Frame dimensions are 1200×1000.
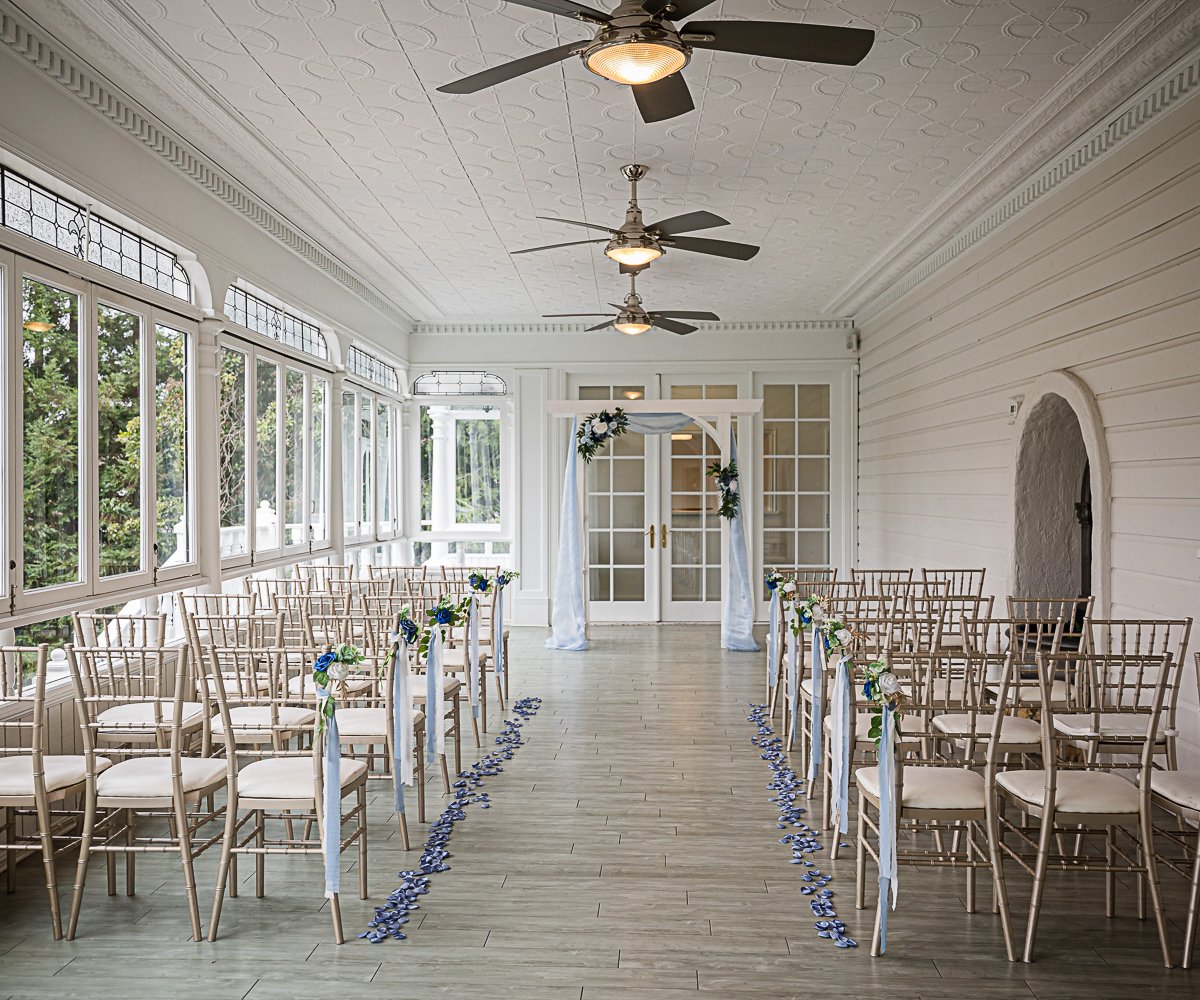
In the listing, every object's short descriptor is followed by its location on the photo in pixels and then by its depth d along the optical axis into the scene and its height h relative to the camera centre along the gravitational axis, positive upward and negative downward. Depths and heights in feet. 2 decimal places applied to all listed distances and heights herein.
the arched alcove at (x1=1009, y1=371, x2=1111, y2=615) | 20.74 -0.01
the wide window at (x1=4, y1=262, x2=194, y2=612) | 14.57 +1.15
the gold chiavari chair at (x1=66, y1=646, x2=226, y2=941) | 10.86 -3.30
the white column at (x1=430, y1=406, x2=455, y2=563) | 38.91 +1.35
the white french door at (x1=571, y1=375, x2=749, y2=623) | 37.68 -0.67
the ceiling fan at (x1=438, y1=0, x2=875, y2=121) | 9.18 +4.71
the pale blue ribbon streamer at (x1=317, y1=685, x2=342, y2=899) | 10.93 -3.62
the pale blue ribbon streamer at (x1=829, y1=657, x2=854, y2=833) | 12.55 -3.28
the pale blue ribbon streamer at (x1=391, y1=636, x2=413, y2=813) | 13.41 -3.14
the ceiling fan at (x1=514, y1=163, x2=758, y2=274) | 18.04 +5.20
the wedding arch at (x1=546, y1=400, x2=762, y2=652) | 30.78 -1.40
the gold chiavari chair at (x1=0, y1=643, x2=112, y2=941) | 10.72 -3.24
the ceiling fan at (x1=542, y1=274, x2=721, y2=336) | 24.06 +4.93
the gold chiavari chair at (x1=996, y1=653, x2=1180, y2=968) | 10.46 -3.34
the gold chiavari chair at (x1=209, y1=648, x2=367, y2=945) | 10.90 -3.42
